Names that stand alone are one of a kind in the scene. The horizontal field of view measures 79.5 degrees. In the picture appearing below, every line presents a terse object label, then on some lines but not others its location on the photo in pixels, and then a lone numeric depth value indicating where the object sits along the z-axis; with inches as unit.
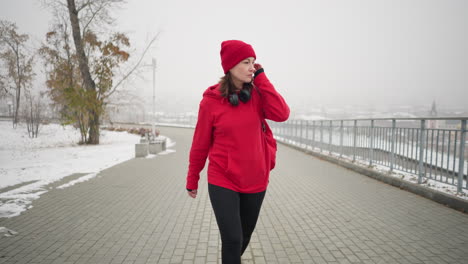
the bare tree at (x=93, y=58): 585.0
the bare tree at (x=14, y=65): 964.6
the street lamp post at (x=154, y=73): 575.2
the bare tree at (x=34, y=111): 778.1
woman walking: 75.0
